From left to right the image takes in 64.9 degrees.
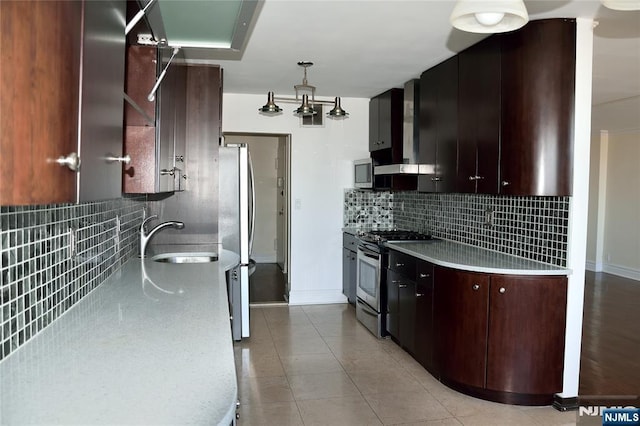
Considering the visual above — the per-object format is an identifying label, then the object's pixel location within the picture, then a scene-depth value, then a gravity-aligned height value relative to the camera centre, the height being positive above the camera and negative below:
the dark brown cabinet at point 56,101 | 0.74 +0.15
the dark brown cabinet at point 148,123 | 2.03 +0.30
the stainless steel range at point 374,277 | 4.51 -0.77
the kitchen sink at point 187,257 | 3.51 -0.46
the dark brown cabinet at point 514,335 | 3.08 -0.87
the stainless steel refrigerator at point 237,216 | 4.38 -0.20
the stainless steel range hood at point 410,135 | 4.51 +0.57
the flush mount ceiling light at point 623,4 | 1.64 +0.64
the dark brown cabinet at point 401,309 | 3.96 -0.94
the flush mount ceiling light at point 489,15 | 1.77 +0.67
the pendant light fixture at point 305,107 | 4.24 +0.78
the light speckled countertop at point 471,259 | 3.09 -0.44
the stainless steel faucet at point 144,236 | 3.32 -0.30
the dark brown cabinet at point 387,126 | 5.18 +0.74
